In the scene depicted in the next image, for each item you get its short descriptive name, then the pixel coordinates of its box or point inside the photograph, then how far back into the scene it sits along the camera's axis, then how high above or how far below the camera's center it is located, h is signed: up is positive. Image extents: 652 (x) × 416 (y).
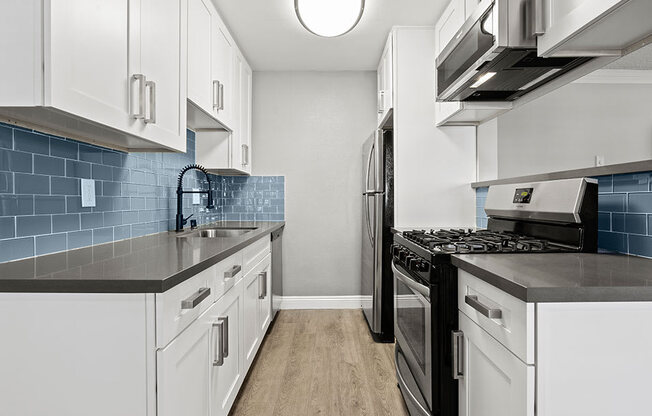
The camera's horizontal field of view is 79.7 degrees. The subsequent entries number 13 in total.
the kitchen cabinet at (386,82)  3.01 +1.05
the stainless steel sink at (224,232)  2.79 -0.18
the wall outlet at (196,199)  2.98 +0.06
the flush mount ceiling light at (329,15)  2.22 +1.13
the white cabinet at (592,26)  1.08 +0.55
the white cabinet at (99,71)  1.02 +0.43
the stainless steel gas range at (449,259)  1.47 -0.21
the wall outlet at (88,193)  1.66 +0.06
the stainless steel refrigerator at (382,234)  2.99 -0.21
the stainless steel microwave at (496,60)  1.46 +0.62
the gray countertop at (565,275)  0.94 -0.18
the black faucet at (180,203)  2.52 +0.03
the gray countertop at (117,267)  1.04 -0.19
